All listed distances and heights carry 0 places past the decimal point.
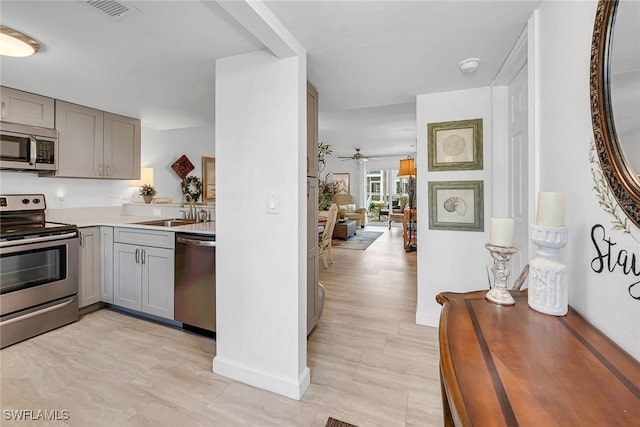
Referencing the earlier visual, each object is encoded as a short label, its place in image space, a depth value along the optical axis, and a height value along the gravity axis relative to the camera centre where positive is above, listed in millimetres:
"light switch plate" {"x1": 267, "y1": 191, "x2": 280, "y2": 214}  1731 +57
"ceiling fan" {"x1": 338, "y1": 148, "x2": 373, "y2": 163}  8094 +1726
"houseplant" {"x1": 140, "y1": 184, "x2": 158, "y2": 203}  3813 +244
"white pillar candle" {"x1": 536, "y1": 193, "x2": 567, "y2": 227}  979 +14
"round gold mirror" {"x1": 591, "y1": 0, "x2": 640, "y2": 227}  730 +326
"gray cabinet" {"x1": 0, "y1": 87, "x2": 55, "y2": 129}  2521 +963
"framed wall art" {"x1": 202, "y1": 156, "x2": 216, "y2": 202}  4277 +501
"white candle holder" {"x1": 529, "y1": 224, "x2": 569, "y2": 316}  939 -209
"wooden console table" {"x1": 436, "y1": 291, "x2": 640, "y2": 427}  544 -377
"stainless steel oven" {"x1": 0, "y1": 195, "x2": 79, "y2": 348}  2252 -525
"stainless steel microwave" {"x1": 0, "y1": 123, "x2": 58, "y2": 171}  2498 +590
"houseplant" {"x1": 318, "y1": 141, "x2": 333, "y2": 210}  8898 +741
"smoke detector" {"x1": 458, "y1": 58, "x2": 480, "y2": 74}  1885 +1001
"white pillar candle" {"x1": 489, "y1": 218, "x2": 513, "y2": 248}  1118 -80
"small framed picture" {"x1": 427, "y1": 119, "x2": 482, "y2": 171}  2416 +585
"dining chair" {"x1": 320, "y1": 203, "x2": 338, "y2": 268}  4632 -452
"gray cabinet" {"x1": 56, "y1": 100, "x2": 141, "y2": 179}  2947 +773
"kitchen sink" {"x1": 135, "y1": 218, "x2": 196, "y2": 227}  3242 -130
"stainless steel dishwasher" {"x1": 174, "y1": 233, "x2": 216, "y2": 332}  2283 -581
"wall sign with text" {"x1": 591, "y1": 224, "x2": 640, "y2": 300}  756 -136
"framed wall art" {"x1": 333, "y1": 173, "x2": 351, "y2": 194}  10047 +1043
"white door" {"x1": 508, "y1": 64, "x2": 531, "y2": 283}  1842 +332
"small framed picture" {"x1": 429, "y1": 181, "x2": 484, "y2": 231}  2447 +59
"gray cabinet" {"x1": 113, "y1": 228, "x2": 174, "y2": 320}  2520 -600
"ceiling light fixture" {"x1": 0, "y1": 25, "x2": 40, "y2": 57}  1611 +1000
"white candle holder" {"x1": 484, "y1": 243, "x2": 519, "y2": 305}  1080 -236
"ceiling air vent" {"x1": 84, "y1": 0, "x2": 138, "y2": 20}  1366 +1009
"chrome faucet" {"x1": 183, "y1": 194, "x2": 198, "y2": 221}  3244 -23
